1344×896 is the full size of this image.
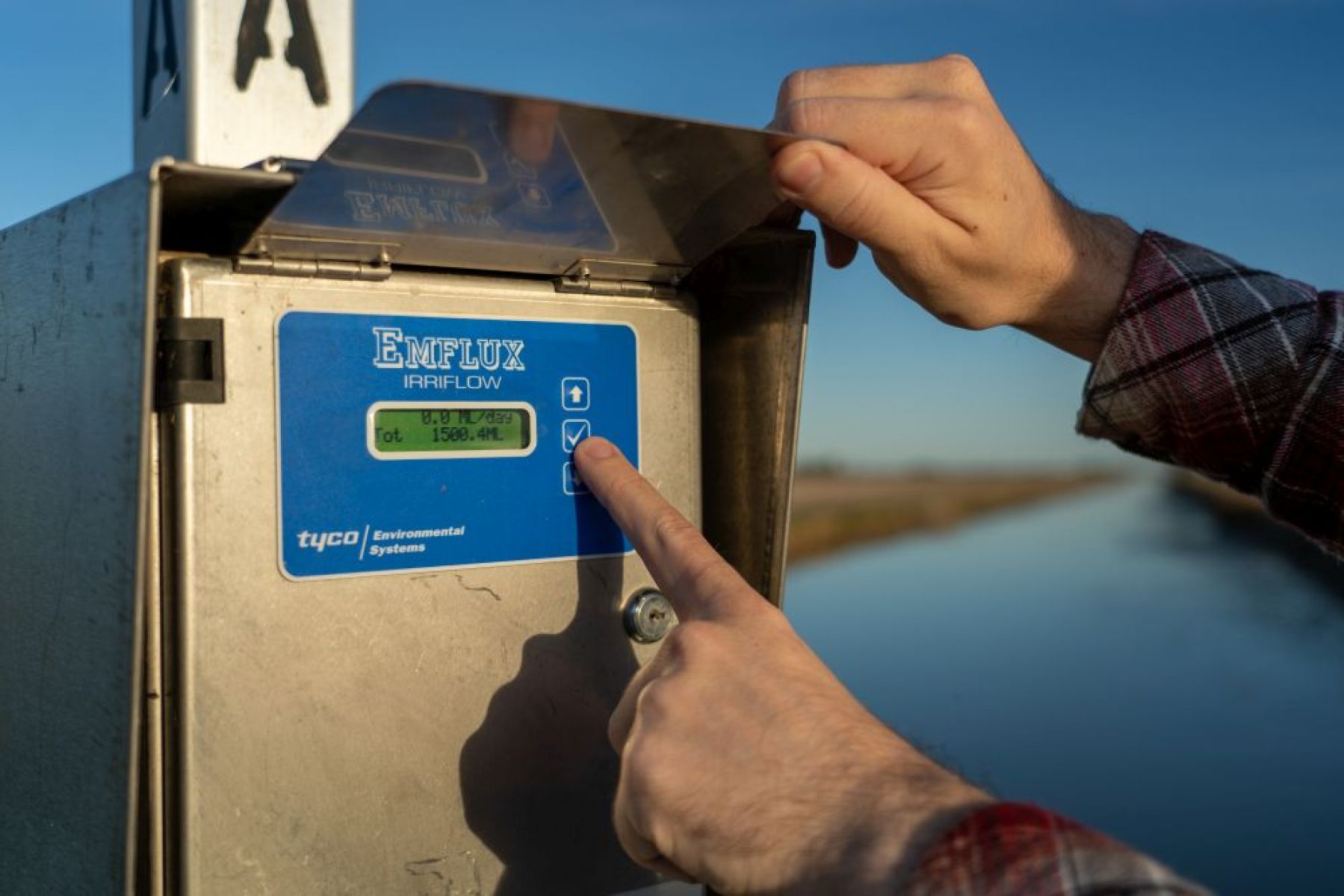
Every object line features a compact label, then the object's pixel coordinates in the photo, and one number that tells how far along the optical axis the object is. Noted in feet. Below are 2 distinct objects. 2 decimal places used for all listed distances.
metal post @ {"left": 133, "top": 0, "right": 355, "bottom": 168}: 1.90
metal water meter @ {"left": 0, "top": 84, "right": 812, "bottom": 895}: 1.57
